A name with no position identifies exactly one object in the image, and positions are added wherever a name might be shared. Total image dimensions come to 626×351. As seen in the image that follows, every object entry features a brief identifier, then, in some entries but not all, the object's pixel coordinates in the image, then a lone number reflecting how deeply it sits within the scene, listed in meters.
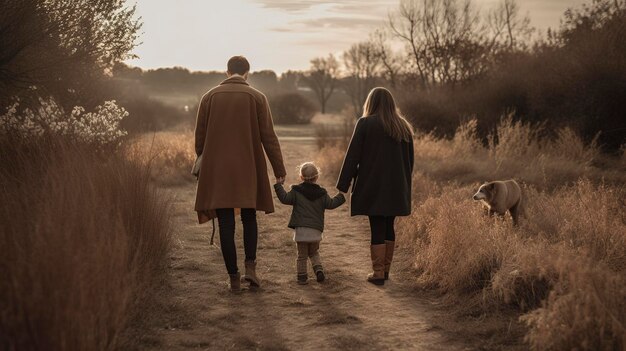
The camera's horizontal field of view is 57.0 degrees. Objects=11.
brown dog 7.79
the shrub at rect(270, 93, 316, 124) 47.50
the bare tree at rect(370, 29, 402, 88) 33.14
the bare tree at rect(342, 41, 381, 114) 53.59
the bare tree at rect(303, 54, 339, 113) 69.19
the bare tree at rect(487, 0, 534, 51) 23.83
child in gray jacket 5.59
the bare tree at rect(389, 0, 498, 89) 25.61
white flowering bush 6.63
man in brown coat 5.14
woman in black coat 5.58
